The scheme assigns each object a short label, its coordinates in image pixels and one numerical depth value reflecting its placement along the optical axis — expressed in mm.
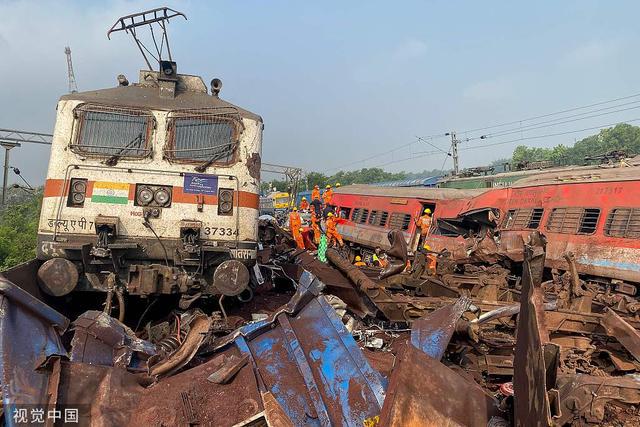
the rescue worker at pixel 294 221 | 13912
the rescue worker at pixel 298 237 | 13360
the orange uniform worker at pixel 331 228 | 14425
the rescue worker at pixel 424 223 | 13406
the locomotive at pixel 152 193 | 5418
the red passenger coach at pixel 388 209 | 13358
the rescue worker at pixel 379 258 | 12583
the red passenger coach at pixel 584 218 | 7848
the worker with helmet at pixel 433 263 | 8226
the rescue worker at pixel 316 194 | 16205
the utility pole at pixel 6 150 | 28316
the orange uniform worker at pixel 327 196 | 15812
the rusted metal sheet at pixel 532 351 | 2172
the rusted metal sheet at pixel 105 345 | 3457
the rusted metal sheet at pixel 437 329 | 3805
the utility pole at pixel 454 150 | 37344
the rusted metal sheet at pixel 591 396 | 3354
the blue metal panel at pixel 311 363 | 2990
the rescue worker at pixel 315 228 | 14788
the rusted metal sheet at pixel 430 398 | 2521
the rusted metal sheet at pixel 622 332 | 4445
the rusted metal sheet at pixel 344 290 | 6430
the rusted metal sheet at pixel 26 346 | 2609
